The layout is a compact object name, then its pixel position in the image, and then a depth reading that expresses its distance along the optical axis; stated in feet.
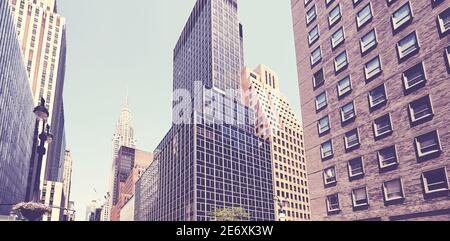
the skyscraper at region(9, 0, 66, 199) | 428.15
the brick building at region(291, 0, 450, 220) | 98.12
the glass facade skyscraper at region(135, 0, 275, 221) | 284.00
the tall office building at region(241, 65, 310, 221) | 352.08
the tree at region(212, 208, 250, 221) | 202.25
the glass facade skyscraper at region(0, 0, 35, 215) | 185.66
